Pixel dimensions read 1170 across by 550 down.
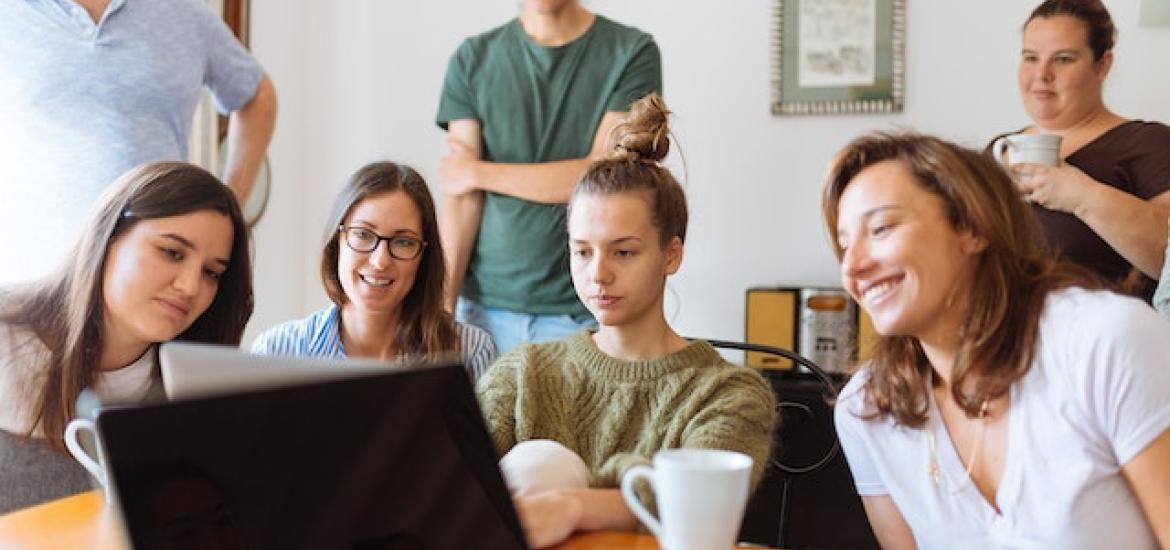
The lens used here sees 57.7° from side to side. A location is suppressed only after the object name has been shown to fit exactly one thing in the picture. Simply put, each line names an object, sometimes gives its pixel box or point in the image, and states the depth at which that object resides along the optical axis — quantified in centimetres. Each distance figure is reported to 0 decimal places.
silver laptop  84
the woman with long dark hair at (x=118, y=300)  159
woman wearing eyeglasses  192
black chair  269
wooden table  110
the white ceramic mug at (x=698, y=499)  87
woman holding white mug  194
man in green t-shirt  233
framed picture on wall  310
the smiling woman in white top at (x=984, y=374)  115
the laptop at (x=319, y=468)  74
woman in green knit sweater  146
